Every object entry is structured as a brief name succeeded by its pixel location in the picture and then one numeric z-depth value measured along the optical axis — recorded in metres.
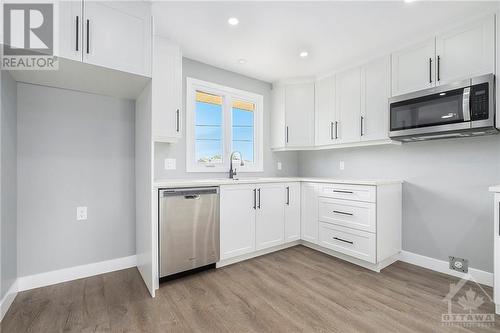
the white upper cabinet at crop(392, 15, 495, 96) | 2.06
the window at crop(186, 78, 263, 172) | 3.05
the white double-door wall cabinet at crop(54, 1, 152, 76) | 1.65
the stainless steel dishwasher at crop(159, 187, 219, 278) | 2.20
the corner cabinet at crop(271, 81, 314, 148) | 3.55
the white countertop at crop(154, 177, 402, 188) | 2.22
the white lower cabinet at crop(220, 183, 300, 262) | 2.61
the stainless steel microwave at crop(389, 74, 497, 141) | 2.00
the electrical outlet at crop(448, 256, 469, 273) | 2.32
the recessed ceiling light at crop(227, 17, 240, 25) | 2.20
